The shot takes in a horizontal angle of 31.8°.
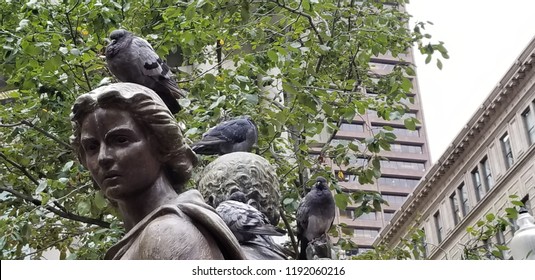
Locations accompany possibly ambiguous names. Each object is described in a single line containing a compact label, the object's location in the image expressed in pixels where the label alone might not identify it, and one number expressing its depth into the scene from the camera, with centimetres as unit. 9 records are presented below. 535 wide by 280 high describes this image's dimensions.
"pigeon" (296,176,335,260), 420
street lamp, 894
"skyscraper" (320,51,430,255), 9994
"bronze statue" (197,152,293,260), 393
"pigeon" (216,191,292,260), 386
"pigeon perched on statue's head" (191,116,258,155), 457
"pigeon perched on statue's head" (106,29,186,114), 414
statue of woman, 324
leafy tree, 1134
